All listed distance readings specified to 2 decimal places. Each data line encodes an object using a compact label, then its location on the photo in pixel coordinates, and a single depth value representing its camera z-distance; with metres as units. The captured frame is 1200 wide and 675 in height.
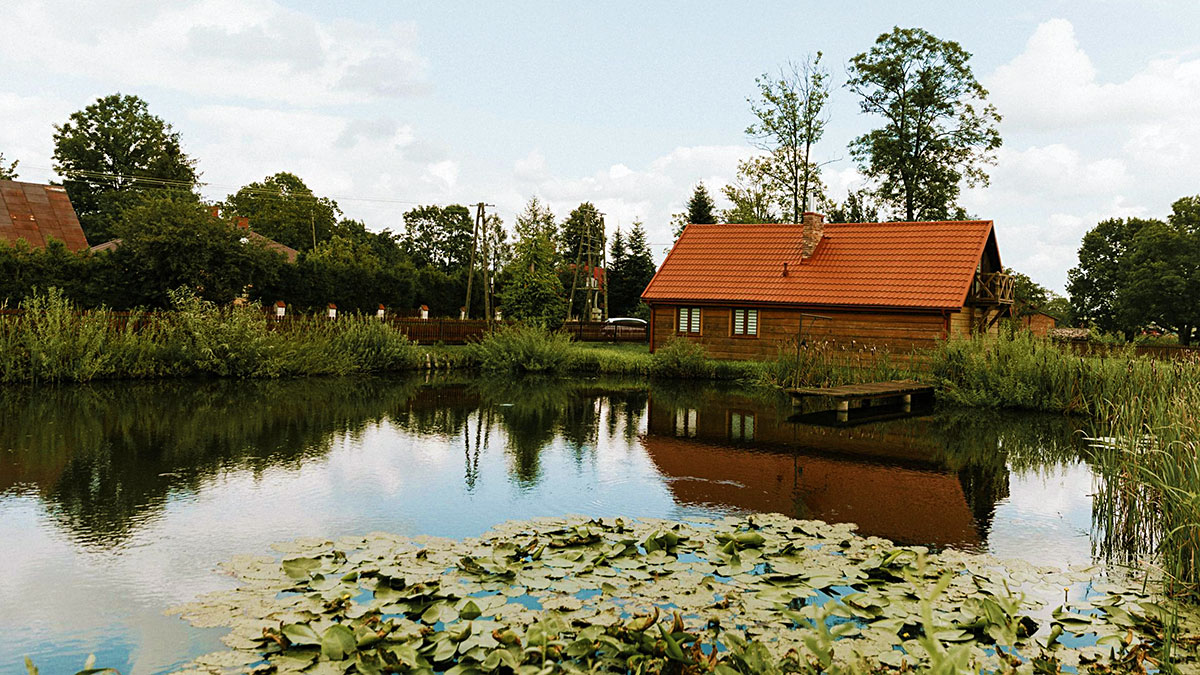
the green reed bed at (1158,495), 6.02
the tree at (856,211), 39.75
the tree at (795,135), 39.19
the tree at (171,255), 24.84
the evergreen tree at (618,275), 57.00
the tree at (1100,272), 59.44
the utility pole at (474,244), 40.06
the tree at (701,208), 47.34
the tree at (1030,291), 64.56
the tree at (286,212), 66.12
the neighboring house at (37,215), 38.84
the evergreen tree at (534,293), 30.83
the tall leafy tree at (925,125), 36.22
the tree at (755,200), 42.81
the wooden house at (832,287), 25.97
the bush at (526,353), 26.89
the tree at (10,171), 59.41
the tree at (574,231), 65.81
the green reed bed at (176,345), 19.03
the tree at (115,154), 59.78
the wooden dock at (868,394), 16.81
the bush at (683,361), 26.00
